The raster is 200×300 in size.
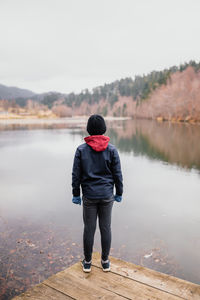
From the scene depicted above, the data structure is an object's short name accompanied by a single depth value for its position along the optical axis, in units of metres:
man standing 3.44
